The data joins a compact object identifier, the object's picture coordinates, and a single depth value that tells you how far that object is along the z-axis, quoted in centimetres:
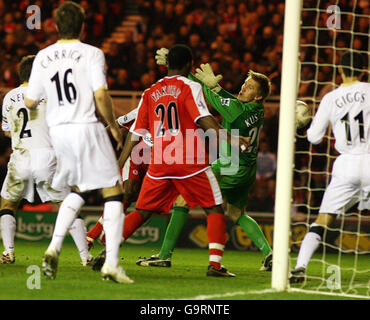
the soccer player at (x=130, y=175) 1680
